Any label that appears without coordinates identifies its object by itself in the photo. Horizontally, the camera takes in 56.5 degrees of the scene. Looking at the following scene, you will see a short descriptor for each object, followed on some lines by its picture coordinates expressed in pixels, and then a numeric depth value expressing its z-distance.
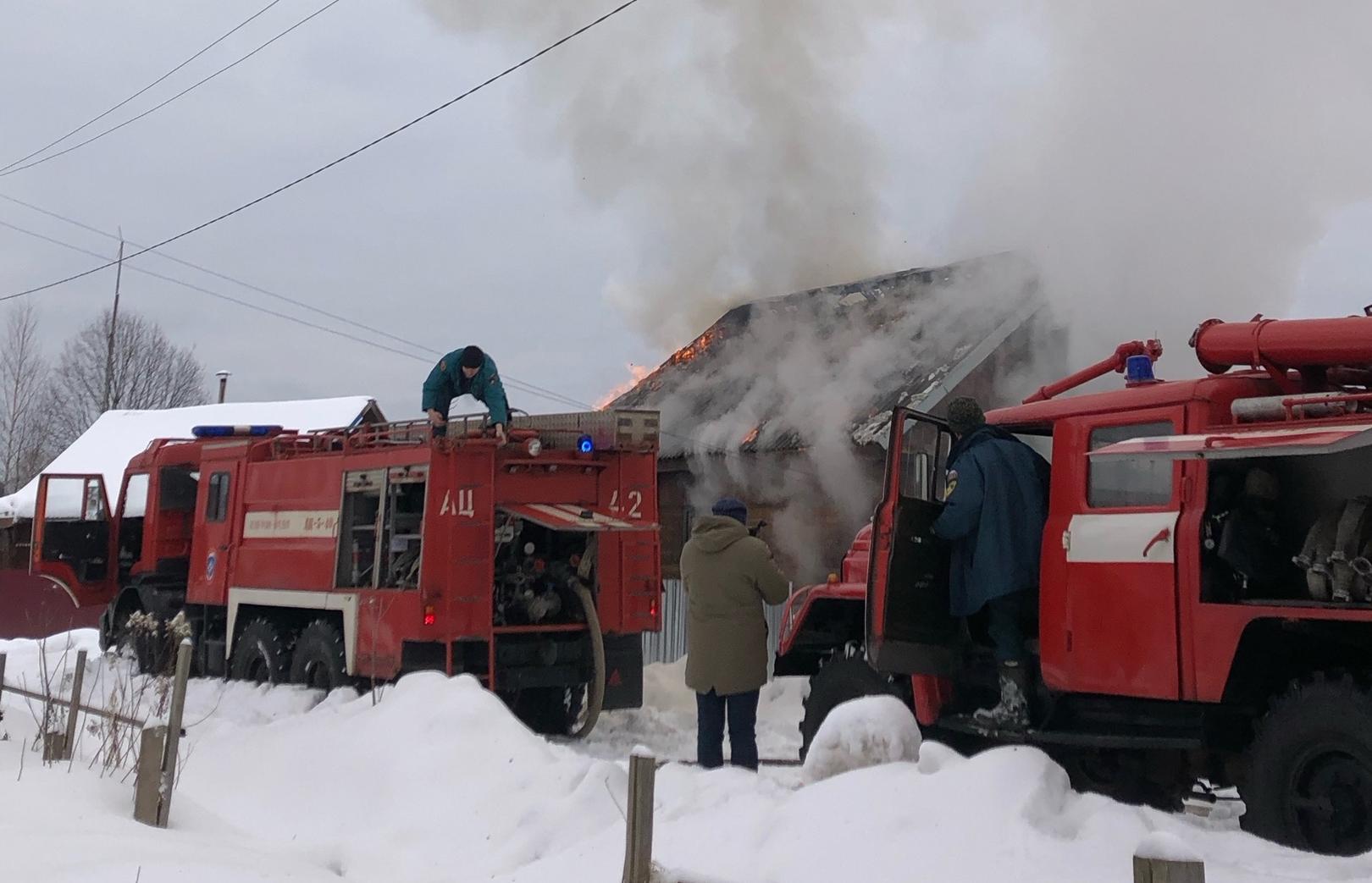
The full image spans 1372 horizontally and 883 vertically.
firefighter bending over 11.53
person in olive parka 7.84
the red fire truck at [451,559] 10.25
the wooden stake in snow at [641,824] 4.34
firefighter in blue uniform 6.61
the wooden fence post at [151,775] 6.33
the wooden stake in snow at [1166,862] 2.78
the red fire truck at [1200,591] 5.33
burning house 15.06
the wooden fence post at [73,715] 7.63
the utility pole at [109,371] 46.05
